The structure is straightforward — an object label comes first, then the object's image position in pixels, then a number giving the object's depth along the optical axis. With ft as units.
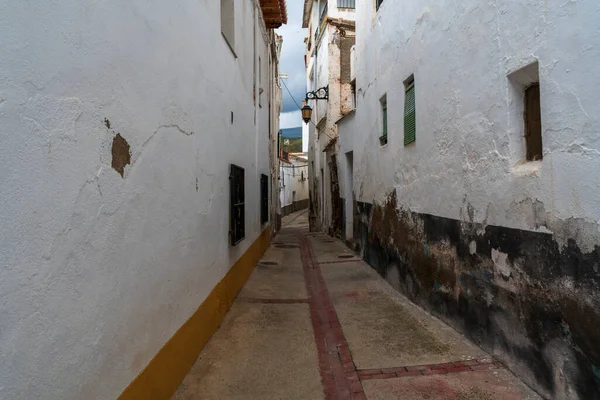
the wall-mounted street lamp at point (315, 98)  49.80
